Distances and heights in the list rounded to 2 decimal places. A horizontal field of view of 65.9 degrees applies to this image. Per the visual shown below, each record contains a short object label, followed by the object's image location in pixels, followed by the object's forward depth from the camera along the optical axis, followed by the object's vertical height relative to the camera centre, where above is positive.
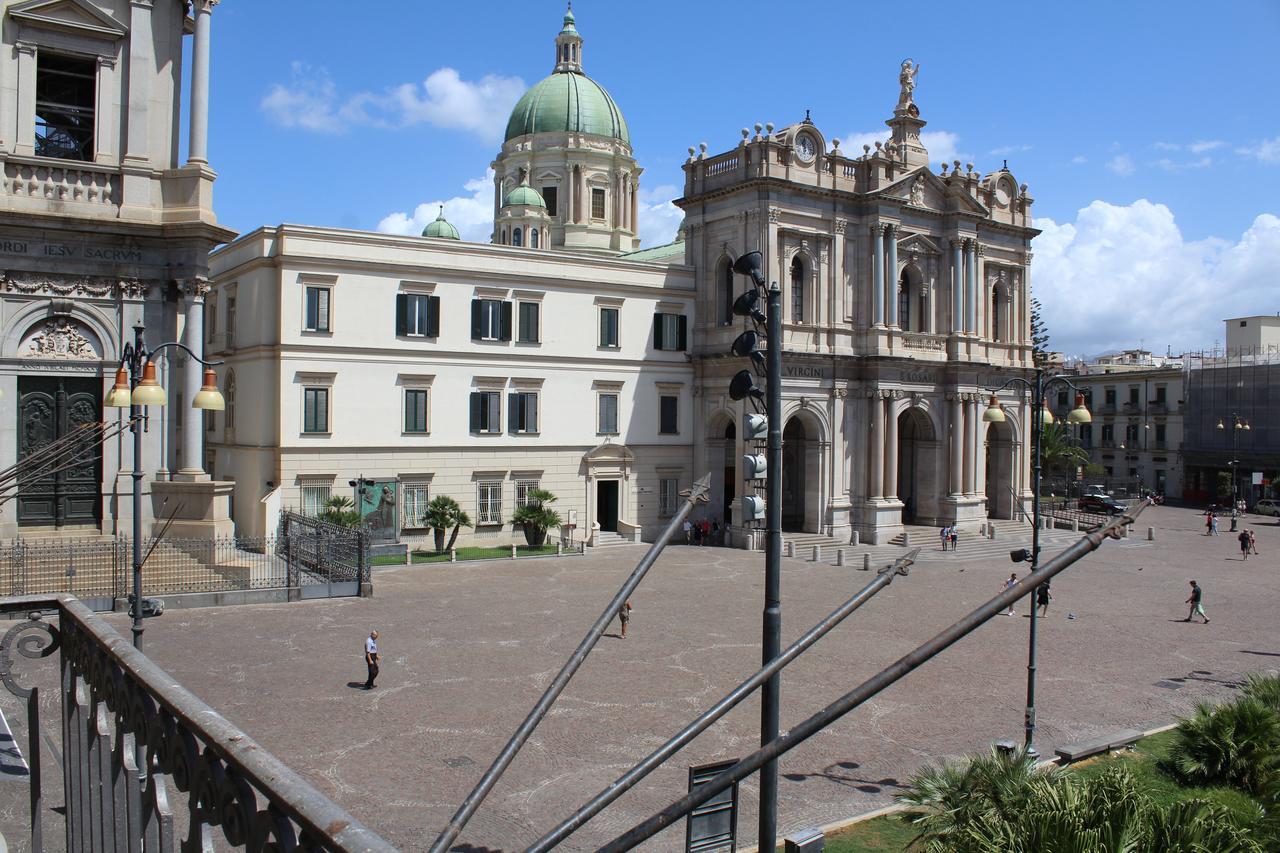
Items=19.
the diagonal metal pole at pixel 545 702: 5.27 -1.53
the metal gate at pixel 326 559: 28.59 -3.38
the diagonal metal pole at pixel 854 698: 4.59 -1.22
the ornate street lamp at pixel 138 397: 14.11 +0.73
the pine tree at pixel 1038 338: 78.71 +9.34
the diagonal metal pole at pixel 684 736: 5.09 -1.63
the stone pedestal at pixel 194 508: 24.64 -1.56
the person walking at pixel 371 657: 19.16 -4.07
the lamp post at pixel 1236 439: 68.12 +1.14
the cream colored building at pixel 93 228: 22.83 +5.13
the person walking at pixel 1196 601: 28.05 -4.17
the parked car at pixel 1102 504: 59.85 -3.11
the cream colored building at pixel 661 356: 37.44 +4.01
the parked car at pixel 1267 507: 63.59 -3.37
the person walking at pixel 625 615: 24.58 -4.17
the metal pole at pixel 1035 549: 16.84 -1.67
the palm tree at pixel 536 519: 39.25 -2.78
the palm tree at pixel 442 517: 36.94 -2.57
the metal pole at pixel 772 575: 9.36 -1.24
